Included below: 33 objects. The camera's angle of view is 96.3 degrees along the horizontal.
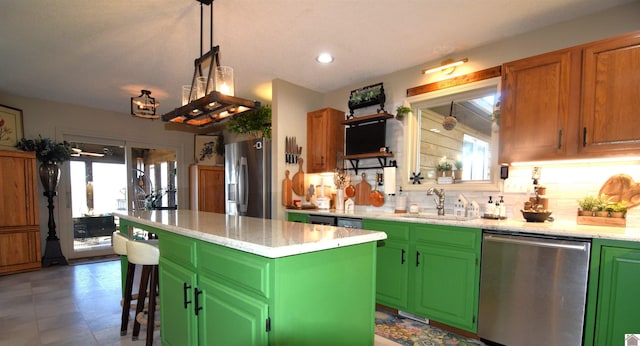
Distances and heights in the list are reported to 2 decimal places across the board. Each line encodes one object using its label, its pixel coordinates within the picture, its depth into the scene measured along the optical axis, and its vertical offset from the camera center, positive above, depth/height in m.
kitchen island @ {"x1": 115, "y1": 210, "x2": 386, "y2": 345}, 1.19 -0.60
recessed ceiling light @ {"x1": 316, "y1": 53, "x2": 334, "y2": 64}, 2.92 +1.05
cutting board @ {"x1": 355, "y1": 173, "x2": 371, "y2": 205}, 3.55 -0.40
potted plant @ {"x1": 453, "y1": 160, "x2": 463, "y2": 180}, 2.95 -0.10
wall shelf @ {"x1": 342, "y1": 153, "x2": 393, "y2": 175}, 3.28 +0.02
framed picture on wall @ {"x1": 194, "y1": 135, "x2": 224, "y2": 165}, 5.93 +0.16
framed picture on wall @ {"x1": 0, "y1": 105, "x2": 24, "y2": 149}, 4.02 +0.39
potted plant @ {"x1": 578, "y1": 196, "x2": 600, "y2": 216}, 2.05 -0.31
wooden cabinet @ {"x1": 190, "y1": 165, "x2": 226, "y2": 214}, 5.46 -0.60
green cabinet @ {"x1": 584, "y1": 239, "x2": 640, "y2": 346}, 1.64 -0.76
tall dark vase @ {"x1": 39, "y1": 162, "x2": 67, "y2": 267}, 4.24 -0.80
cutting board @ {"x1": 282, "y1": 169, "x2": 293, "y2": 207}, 3.62 -0.44
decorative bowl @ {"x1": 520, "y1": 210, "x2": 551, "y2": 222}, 2.21 -0.41
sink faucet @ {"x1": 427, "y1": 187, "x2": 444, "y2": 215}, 2.88 -0.37
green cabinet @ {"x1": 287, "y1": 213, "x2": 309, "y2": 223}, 3.39 -0.71
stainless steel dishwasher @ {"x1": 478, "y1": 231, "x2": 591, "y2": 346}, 1.80 -0.86
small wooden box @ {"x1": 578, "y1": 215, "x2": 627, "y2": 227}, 1.93 -0.40
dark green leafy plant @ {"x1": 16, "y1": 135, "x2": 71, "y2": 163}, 4.10 +0.09
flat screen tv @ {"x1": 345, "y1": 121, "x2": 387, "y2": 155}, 3.37 +0.27
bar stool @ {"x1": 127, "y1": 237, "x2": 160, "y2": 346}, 2.03 -0.74
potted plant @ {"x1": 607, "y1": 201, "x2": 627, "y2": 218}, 1.94 -0.31
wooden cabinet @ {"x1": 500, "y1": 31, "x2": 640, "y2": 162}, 1.87 +0.43
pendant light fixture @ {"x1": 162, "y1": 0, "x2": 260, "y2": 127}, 1.93 +0.40
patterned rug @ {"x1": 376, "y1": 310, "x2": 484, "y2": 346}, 2.22 -1.42
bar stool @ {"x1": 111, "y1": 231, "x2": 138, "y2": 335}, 2.34 -1.09
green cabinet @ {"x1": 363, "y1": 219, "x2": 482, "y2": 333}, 2.22 -0.93
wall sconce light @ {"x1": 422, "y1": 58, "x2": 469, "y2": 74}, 2.77 +0.95
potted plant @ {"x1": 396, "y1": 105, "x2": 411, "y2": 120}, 3.20 +0.55
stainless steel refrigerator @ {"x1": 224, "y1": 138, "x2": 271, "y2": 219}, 3.69 -0.27
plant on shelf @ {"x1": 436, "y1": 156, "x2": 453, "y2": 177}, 3.01 -0.07
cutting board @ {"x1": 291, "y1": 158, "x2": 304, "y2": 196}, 3.73 -0.30
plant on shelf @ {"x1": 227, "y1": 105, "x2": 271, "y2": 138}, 4.13 +0.51
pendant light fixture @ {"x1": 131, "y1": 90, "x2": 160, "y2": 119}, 3.34 +0.59
